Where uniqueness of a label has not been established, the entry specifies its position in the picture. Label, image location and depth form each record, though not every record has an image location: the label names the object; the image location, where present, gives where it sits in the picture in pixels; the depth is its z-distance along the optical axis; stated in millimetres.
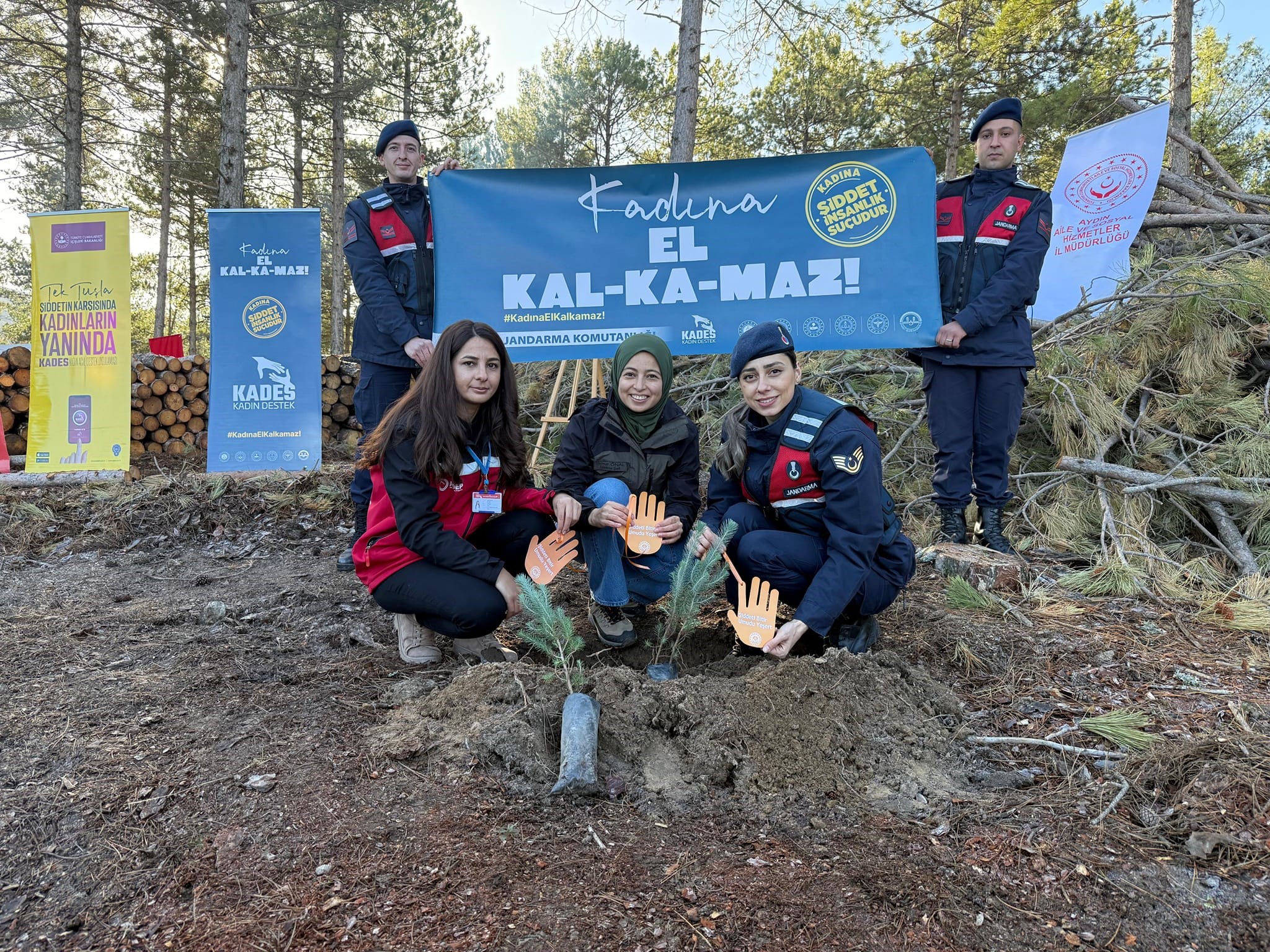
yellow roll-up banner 5629
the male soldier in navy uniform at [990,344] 3422
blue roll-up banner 5480
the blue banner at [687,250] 3889
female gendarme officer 2260
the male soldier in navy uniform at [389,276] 3576
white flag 5203
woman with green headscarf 2711
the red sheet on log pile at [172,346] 8531
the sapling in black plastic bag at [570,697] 1753
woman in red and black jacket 2475
